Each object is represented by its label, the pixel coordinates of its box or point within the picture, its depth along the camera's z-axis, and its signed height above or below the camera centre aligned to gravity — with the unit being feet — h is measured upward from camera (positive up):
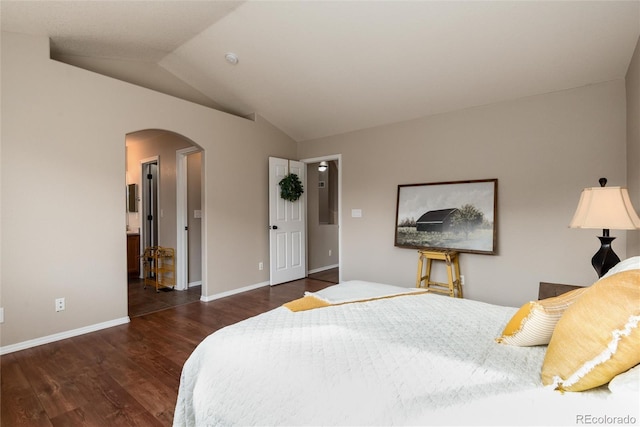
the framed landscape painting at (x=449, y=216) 11.70 -0.34
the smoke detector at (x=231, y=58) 11.77 +5.69
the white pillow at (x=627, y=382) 2.60 -1.48
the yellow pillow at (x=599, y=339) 2.75 -1.22
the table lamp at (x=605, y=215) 6.53 -0.16
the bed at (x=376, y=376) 2.81 -1.78
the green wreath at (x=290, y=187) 16.07 +1.05
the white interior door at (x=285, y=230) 15.90 -1.17
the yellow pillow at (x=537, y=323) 3.94 -1.47
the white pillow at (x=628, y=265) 3.70 -0.71
